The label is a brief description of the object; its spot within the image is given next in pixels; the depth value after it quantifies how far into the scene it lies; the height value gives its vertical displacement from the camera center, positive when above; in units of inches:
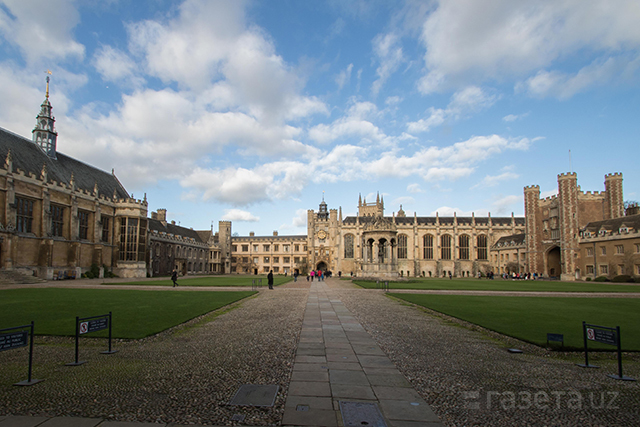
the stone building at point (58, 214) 1407.5 +150.0
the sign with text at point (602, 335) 260.7 -65.2
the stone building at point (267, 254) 3376.0 -65.3
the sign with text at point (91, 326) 290.2 -63.9
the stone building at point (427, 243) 3004.4 +32.1
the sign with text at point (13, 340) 220.4 -57.4
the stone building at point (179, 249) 2303.2 -17.9
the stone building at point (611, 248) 1761.8 -5.9
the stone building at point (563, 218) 2172.7 +183.5
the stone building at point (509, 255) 2573.8 -58.4
